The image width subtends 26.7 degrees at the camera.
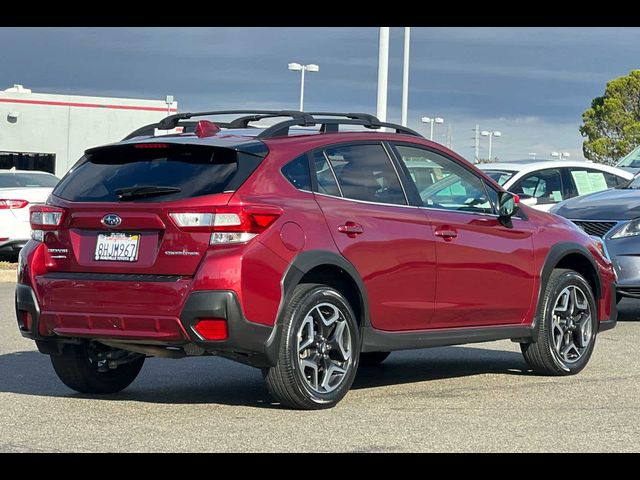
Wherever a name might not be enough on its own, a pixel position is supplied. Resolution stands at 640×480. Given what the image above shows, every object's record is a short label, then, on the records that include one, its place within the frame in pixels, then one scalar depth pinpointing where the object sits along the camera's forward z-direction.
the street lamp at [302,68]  60.09
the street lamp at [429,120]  75.96
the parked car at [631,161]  23.09
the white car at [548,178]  18.09
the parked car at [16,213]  19.69
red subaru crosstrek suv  7.50
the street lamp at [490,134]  104.12
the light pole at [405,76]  36.41
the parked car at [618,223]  13.07
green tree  71.31
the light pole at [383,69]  27.92
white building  48.97
